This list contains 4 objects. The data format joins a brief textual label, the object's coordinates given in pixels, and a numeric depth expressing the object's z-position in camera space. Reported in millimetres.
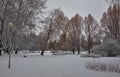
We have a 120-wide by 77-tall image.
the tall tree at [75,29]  25186
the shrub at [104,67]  6154
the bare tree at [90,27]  24506
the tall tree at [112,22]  19650
